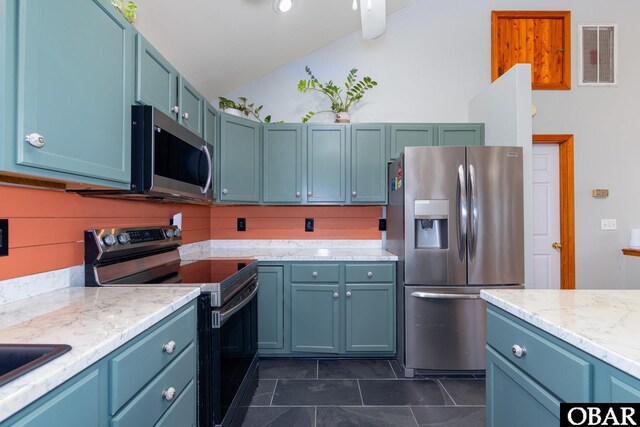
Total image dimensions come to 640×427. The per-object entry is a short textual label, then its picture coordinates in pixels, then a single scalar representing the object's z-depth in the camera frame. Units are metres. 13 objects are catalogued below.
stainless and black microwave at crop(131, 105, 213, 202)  1.36
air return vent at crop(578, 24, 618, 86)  3.23
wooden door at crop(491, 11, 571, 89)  3.22
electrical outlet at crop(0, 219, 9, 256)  1.09
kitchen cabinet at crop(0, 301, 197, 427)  0.64
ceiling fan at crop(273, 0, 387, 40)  1.90
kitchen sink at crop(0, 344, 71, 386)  0.70
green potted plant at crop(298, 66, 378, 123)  2.90
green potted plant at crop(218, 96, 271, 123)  2.75
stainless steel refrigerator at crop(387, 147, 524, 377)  2.20
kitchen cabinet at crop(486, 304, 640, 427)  0.72
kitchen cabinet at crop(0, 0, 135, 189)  0.82
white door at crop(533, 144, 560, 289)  3.22
